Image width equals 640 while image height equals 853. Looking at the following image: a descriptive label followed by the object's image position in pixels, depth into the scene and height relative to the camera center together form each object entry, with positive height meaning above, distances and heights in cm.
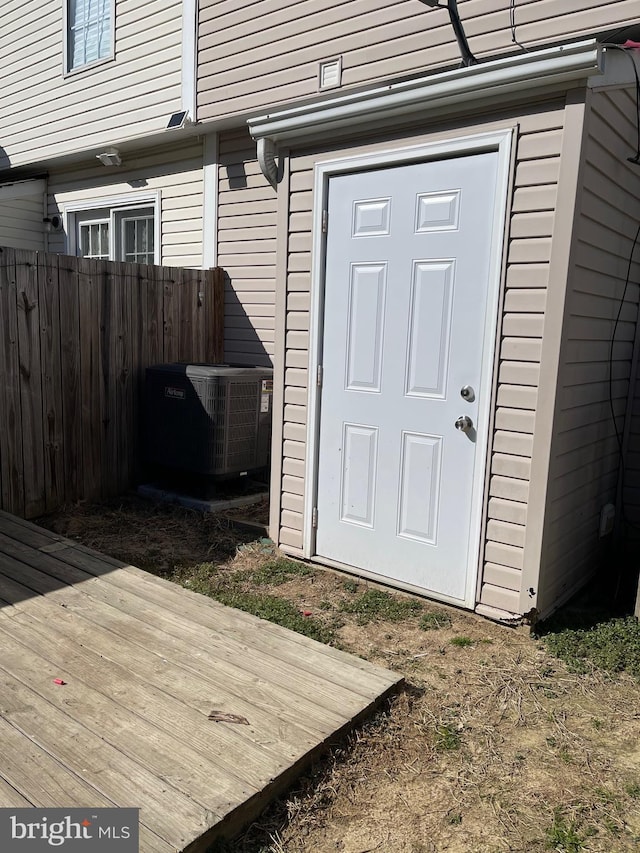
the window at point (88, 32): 736 +319
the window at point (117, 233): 748 +94
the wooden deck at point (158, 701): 191 -138
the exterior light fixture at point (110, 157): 727 +171
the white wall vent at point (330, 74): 554 +207
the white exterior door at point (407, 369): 337 -25
